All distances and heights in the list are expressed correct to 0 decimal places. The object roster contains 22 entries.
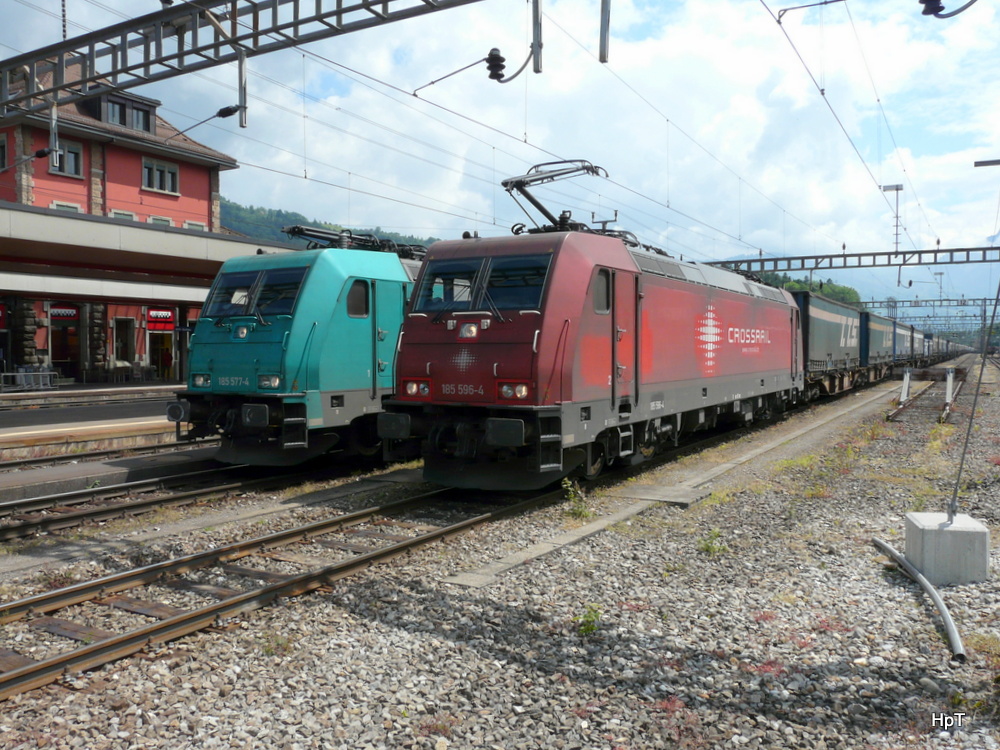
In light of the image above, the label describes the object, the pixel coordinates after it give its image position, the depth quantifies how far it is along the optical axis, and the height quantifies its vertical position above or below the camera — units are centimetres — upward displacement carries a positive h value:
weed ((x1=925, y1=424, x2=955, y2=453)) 1464 -154
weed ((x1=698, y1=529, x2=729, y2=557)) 754 -178
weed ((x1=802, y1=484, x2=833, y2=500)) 1026 -173
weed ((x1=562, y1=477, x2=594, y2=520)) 912 -168
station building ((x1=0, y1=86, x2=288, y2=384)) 2450 +363
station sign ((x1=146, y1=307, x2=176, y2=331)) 3766 +207
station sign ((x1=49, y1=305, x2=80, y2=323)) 3441 +218
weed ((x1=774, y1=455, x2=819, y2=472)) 1237 -164
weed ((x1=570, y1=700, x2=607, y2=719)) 432 -193
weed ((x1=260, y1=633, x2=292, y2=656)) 518 -189
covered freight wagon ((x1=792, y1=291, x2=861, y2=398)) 2467 +69
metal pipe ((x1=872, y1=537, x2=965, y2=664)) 498 -174
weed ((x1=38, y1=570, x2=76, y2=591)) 656 -185
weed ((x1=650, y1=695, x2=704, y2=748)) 406 -193
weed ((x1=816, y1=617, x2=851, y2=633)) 548 -185
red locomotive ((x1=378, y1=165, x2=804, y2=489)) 907 +5
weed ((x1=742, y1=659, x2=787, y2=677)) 481 -189
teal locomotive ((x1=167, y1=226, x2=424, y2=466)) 1079 +11
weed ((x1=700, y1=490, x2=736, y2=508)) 984 -173
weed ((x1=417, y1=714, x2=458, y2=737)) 415 -194
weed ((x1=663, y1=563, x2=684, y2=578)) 695 -183
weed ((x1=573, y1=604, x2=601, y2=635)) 544 -182
